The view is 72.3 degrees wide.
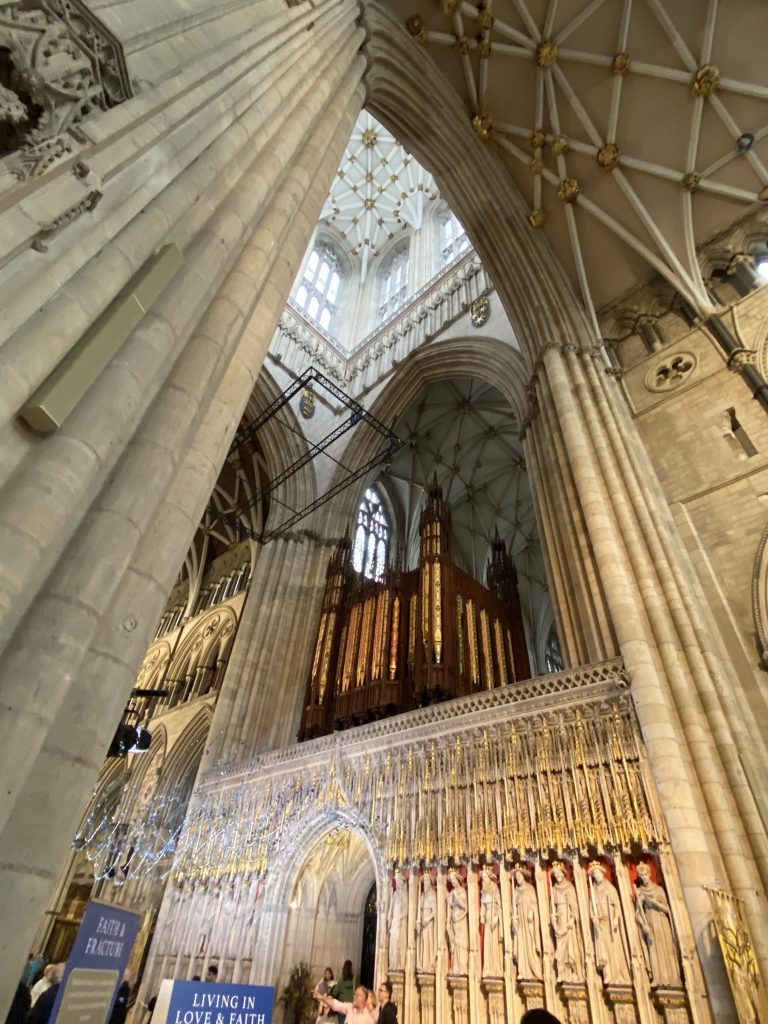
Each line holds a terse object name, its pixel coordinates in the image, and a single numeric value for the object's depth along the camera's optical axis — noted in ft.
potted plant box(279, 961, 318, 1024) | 21.63
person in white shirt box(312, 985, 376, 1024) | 15.64
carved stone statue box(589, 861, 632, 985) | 15.08
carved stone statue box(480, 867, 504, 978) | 17.06
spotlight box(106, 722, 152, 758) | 19.07
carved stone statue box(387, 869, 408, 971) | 18.81
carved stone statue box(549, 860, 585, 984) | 15.74
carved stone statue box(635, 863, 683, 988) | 14.44
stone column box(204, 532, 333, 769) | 36.40
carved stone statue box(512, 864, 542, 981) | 16.39
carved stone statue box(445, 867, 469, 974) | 17.76
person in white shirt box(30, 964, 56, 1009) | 16.26
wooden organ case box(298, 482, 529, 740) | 33.19
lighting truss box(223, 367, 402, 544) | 41.69
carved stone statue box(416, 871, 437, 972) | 18.38
